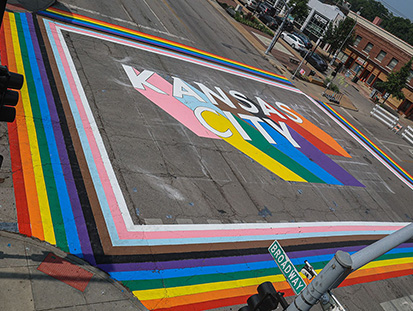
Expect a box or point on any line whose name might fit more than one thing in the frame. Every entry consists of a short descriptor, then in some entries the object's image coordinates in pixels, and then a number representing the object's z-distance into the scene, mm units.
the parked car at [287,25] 46256
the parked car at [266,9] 45625
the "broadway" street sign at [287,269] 4250
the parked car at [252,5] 45159
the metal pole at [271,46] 31597
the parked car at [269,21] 43281
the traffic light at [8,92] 4742
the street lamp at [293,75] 30016
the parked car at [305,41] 42859
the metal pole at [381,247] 3598
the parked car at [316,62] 39906
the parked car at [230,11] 37503
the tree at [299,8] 50562
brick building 46188
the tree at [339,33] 45656
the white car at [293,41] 40909
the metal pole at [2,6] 4047
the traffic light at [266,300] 4199
